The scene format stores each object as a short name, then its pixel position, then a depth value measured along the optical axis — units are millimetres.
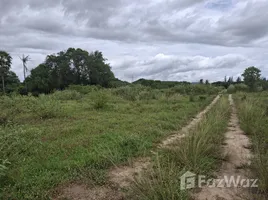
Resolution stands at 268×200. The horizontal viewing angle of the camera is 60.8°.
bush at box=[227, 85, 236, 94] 32094
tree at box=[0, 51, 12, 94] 34084
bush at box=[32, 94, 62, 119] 7964
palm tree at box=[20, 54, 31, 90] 31812
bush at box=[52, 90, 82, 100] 17531
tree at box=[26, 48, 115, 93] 38406
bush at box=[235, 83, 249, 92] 33969
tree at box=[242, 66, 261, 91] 37438
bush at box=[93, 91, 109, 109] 10266
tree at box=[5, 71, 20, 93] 34659
